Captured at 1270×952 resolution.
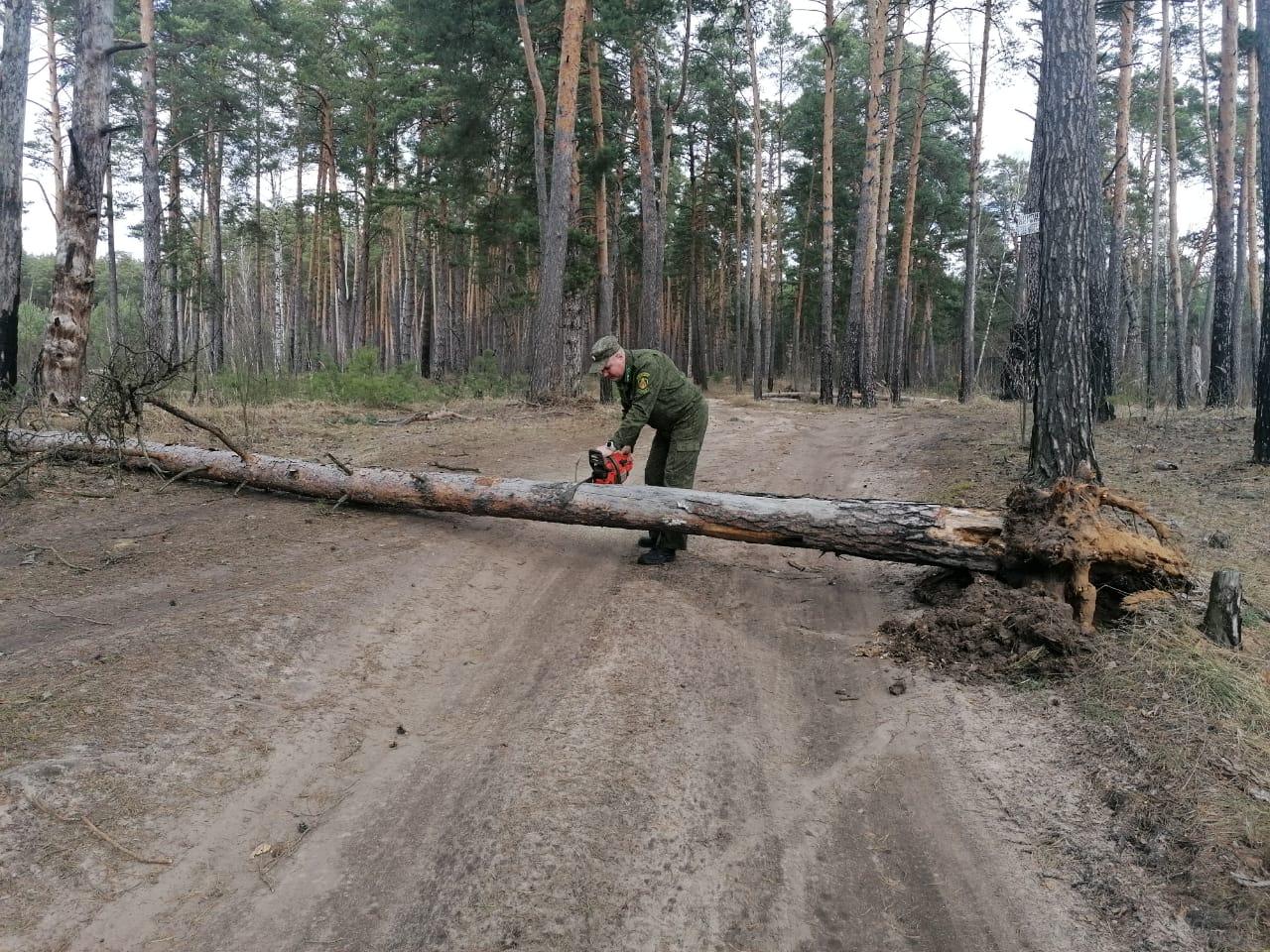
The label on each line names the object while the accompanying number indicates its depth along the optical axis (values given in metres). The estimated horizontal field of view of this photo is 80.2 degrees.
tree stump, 4.14
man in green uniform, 6.38
